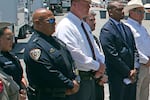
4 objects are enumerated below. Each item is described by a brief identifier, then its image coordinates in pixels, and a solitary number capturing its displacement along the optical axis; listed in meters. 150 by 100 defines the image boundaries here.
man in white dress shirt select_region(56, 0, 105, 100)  4.62
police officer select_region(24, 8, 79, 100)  4.07
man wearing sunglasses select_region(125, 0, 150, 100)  5.86
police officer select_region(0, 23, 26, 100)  4.03
